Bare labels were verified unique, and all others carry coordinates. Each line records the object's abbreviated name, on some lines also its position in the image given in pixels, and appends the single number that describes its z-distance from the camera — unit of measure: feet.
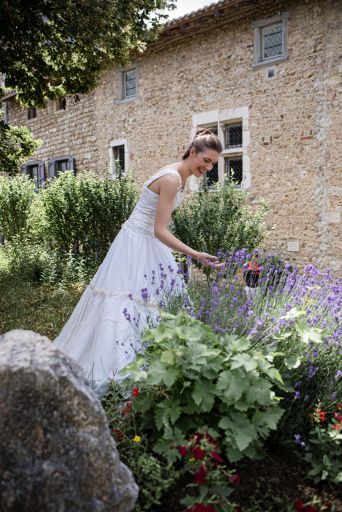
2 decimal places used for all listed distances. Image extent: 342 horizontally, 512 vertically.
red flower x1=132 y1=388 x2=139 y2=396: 7.75
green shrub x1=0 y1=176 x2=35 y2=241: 39.60
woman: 10.61
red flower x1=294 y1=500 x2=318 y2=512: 6.27
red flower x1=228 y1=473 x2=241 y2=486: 6.40
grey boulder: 5.50
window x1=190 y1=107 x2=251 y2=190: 30.60
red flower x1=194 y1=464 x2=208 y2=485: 6.11
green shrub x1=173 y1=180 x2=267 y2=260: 24.18
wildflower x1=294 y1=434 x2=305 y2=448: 7.32
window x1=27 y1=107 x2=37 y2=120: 53.46
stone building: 26.63
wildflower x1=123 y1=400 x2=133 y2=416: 8.19
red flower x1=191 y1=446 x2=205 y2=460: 6.35
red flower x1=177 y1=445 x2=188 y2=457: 6.43
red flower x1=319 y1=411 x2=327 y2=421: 7.82
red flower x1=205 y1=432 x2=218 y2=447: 6.73
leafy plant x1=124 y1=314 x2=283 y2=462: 7.02
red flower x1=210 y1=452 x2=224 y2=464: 6.23
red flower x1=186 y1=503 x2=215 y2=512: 5.86
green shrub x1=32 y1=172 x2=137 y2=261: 29.81
